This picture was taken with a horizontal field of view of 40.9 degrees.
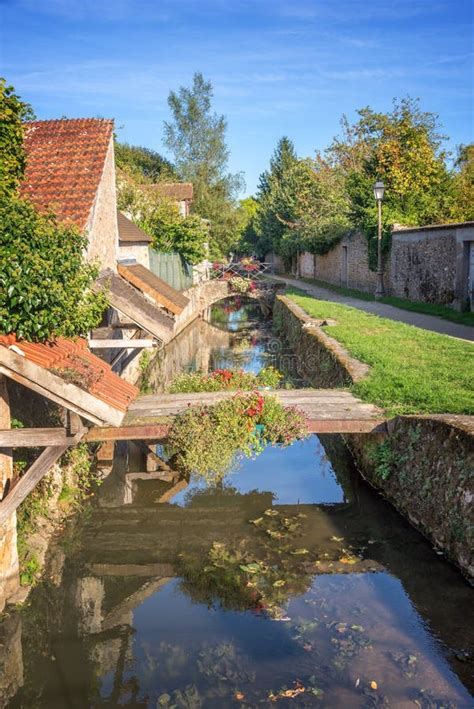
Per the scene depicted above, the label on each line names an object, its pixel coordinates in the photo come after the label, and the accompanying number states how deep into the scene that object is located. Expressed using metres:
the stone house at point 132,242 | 20.62
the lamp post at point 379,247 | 22.16
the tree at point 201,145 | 48.76
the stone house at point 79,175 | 10.46
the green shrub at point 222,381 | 10.54
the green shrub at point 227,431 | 8.33
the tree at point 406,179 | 25.33
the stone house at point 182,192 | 39.34
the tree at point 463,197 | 25.31
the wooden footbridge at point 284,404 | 8.58
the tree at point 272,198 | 52.97
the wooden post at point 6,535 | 6.50
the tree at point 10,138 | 7.04
